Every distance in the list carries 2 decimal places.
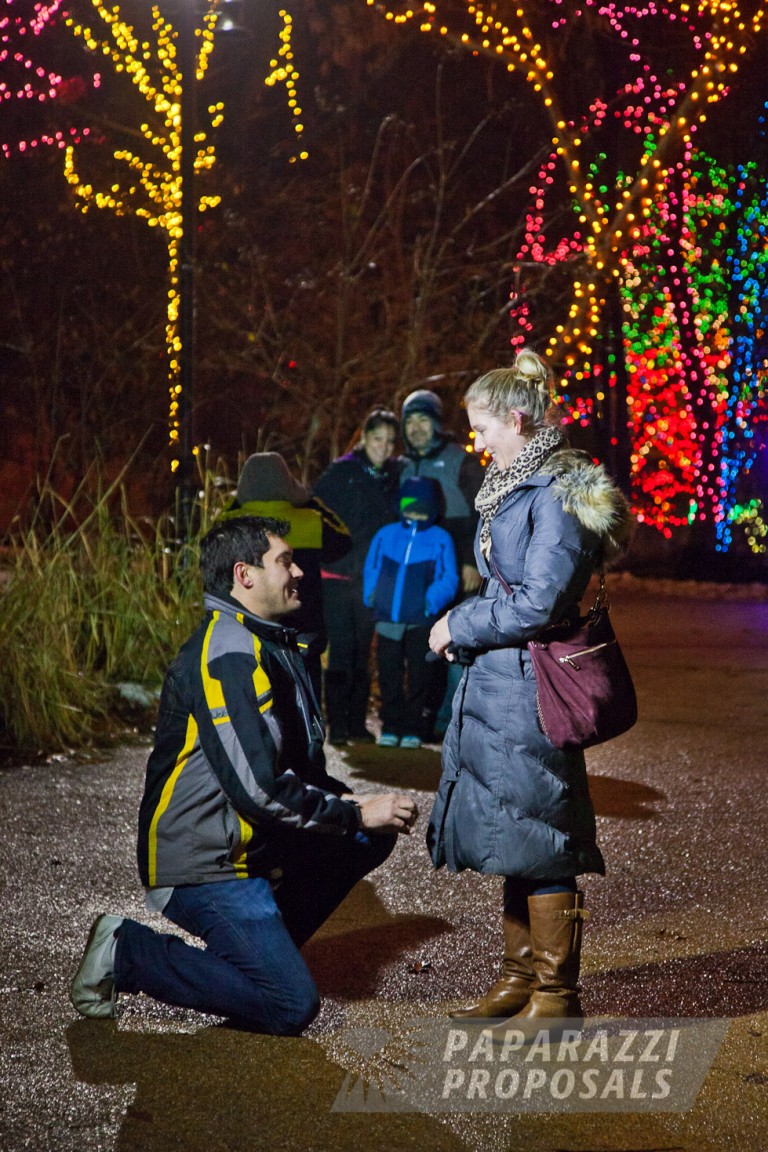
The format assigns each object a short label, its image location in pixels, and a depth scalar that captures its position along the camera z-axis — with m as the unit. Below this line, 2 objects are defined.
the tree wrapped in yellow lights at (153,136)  14.55
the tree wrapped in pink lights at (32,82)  17.33
